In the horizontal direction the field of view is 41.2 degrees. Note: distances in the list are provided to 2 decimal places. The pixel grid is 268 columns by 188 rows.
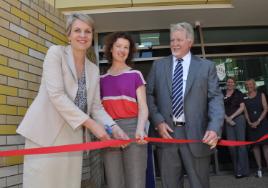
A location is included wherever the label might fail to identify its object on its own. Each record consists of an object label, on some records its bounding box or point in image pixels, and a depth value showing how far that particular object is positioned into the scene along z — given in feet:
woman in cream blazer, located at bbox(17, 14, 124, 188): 7.79
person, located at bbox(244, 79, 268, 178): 21.15
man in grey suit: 9.20
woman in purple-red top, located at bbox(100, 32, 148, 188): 8.98
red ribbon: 7.61
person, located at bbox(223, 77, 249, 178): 20.54
